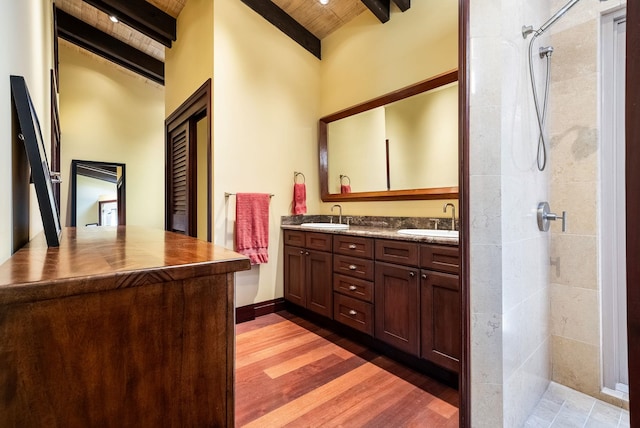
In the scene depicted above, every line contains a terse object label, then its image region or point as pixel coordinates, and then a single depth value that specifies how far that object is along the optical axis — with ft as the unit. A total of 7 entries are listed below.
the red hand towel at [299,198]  10.38
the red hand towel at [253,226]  8.98
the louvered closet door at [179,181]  11.48
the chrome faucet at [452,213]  7.22
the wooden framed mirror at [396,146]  7.68
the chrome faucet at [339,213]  10.46
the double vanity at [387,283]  5.76
